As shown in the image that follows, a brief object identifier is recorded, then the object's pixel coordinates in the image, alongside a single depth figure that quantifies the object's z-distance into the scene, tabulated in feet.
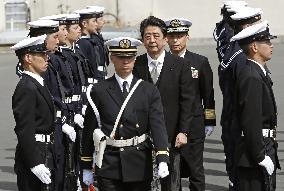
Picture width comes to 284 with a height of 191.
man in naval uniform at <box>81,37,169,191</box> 46.80
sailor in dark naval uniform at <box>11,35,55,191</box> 48.21
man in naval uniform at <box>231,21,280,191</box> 46.62
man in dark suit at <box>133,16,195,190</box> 55.21
